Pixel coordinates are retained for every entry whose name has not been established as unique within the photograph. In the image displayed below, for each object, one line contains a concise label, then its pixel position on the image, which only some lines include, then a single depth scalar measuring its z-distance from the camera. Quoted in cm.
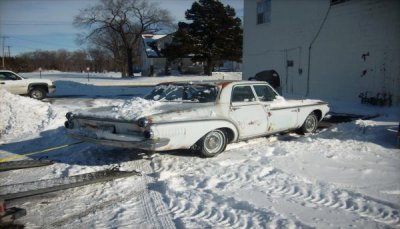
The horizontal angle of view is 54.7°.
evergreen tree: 4112
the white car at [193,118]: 579
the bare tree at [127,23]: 5003
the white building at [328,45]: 1282
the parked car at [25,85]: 1664
